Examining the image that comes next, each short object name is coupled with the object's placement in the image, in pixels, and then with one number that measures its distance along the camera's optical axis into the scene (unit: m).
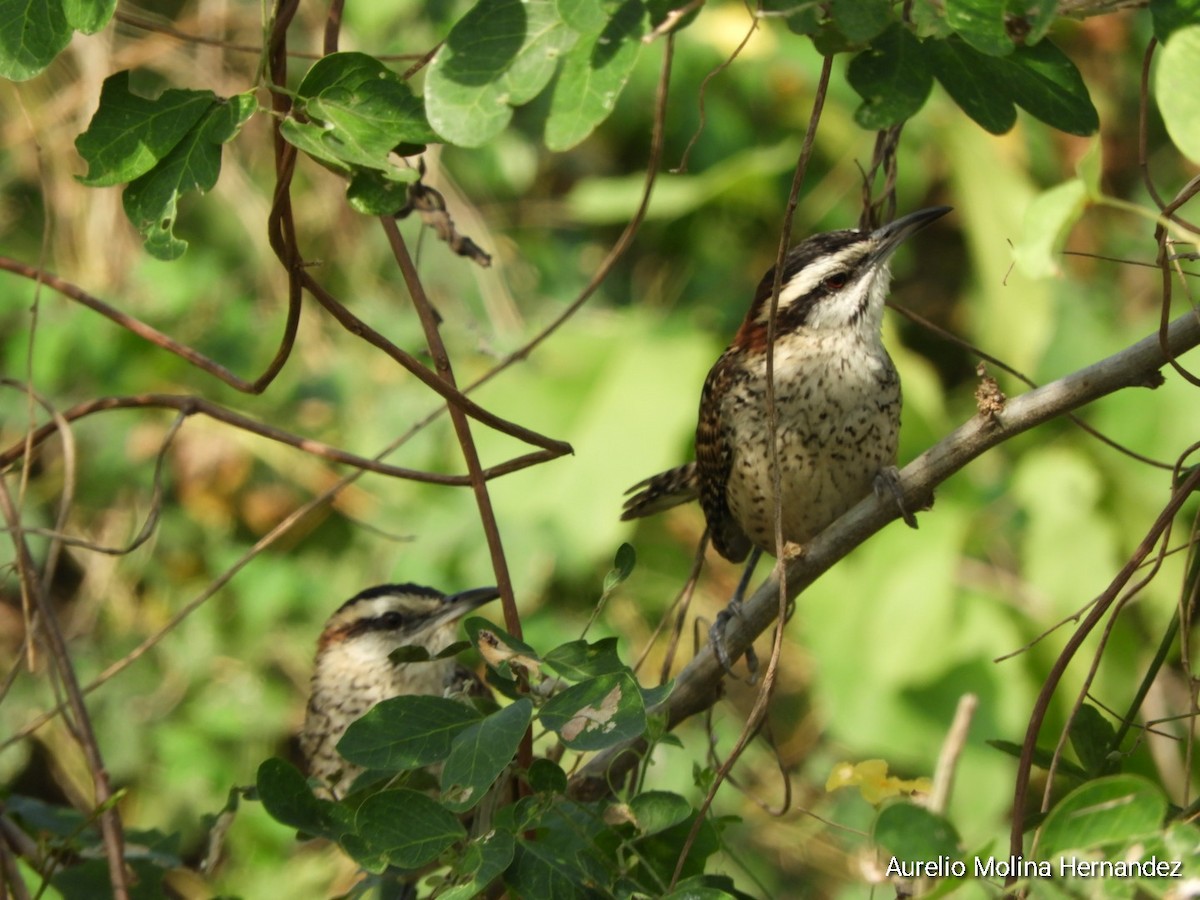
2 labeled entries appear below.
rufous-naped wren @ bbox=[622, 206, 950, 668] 7.30
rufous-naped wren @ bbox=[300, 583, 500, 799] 8.78
